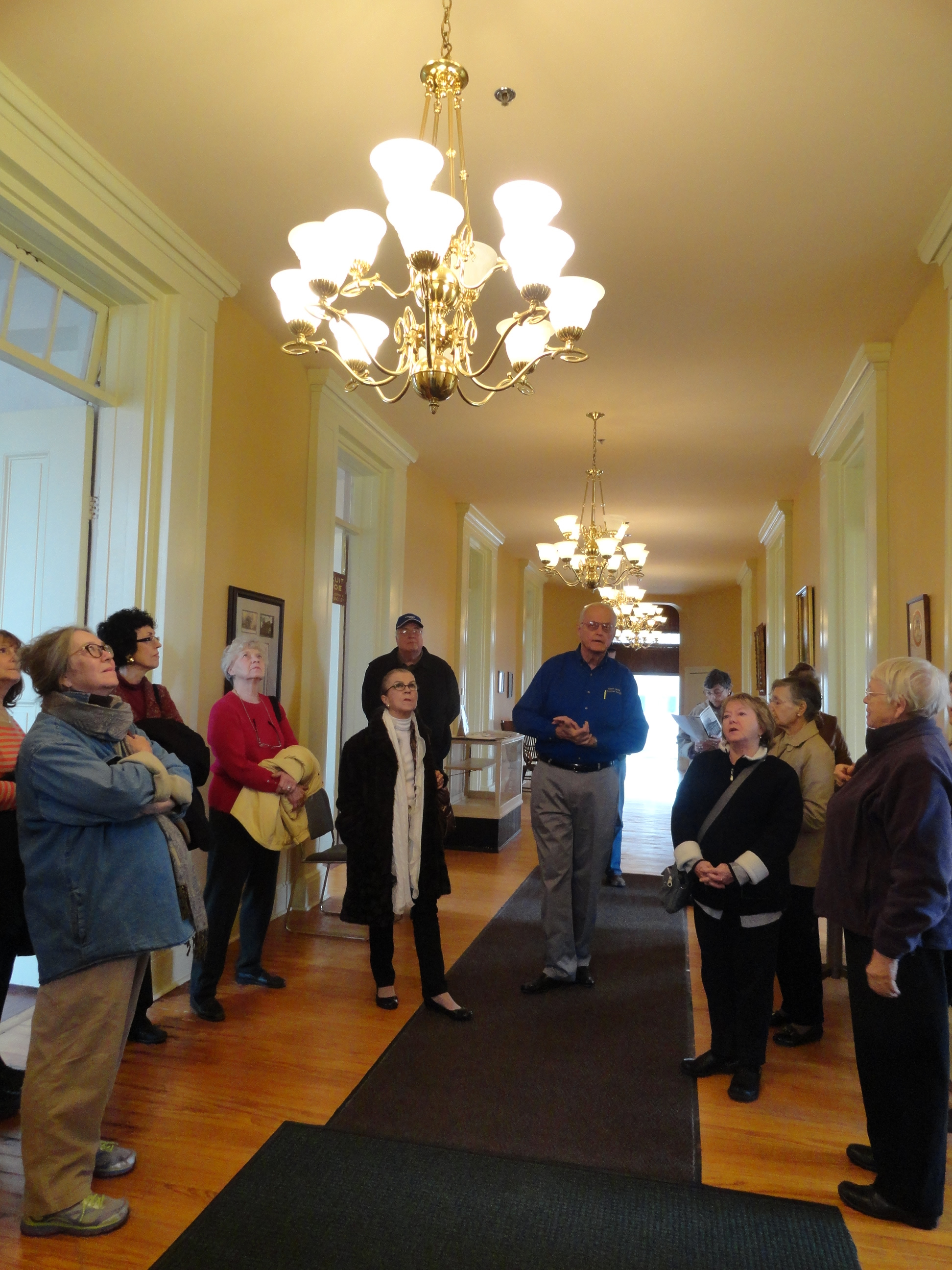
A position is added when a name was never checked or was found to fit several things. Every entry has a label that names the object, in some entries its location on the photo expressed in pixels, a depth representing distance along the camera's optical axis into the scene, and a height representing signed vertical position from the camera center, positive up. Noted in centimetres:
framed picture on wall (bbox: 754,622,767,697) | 1138 +51
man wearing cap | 542 +7
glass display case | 770 -89
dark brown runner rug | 276 -140
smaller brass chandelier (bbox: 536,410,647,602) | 749 +129
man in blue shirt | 407 -38
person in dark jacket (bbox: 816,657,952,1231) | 224 -59
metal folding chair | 491 -81
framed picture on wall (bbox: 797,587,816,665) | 722 +62
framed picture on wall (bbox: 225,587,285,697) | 468 +37
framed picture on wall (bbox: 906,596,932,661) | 406 +35
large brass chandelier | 238 +127
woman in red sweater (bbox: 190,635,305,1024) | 389 -59
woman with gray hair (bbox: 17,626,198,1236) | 220 -57
